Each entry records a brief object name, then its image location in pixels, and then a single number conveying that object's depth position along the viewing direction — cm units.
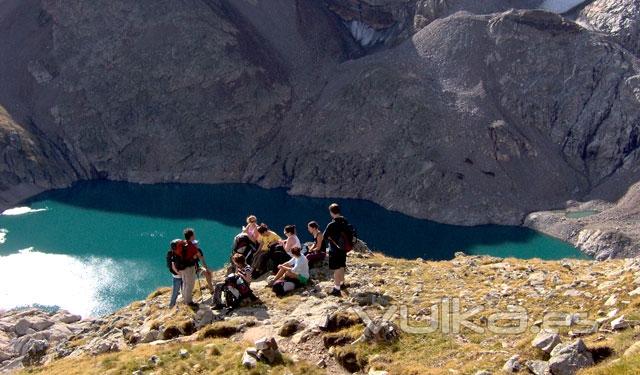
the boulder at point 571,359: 1108
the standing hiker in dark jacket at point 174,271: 2042
